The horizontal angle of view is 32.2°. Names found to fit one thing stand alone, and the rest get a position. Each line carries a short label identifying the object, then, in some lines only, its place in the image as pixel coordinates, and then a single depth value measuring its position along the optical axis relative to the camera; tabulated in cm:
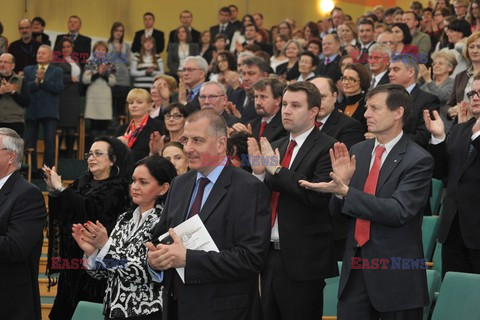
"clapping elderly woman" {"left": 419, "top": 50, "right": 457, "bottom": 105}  779
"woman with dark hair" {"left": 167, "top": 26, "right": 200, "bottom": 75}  1277
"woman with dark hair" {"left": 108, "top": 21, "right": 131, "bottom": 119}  1191
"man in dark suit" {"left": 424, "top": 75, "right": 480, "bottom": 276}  487
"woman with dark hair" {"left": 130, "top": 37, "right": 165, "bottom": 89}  1196
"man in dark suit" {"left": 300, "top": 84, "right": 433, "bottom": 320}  411
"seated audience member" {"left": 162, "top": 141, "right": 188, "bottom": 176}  559
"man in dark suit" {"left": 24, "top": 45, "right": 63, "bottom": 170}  1005
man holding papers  364
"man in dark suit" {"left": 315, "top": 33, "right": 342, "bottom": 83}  967
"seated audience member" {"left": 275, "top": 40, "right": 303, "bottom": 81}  990
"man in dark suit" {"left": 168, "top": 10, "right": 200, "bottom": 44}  1338
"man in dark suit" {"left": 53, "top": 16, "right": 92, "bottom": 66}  1153
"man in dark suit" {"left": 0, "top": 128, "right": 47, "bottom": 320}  448
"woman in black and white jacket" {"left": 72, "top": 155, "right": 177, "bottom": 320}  418
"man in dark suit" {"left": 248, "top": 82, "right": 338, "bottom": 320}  461
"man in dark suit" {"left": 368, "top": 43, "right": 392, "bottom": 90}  773
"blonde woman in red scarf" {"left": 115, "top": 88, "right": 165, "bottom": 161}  725
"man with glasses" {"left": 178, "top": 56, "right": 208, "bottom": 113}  807
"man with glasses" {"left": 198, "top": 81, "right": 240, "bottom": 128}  687
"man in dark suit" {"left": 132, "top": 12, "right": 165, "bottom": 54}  1311
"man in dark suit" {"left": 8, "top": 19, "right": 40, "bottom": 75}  1106
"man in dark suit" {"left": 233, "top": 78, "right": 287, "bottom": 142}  605
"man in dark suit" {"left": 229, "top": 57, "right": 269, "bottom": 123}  768
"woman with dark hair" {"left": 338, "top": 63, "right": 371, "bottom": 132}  695
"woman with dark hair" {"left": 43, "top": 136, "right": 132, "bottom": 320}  514
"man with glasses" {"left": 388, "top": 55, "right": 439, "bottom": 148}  612
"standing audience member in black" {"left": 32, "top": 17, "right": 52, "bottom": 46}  1196
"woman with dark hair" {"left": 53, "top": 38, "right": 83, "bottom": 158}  1076
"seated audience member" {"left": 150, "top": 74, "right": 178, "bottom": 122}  825
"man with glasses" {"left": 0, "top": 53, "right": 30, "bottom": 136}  929
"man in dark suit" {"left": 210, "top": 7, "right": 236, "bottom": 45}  1358
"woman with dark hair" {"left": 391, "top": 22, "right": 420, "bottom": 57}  984
